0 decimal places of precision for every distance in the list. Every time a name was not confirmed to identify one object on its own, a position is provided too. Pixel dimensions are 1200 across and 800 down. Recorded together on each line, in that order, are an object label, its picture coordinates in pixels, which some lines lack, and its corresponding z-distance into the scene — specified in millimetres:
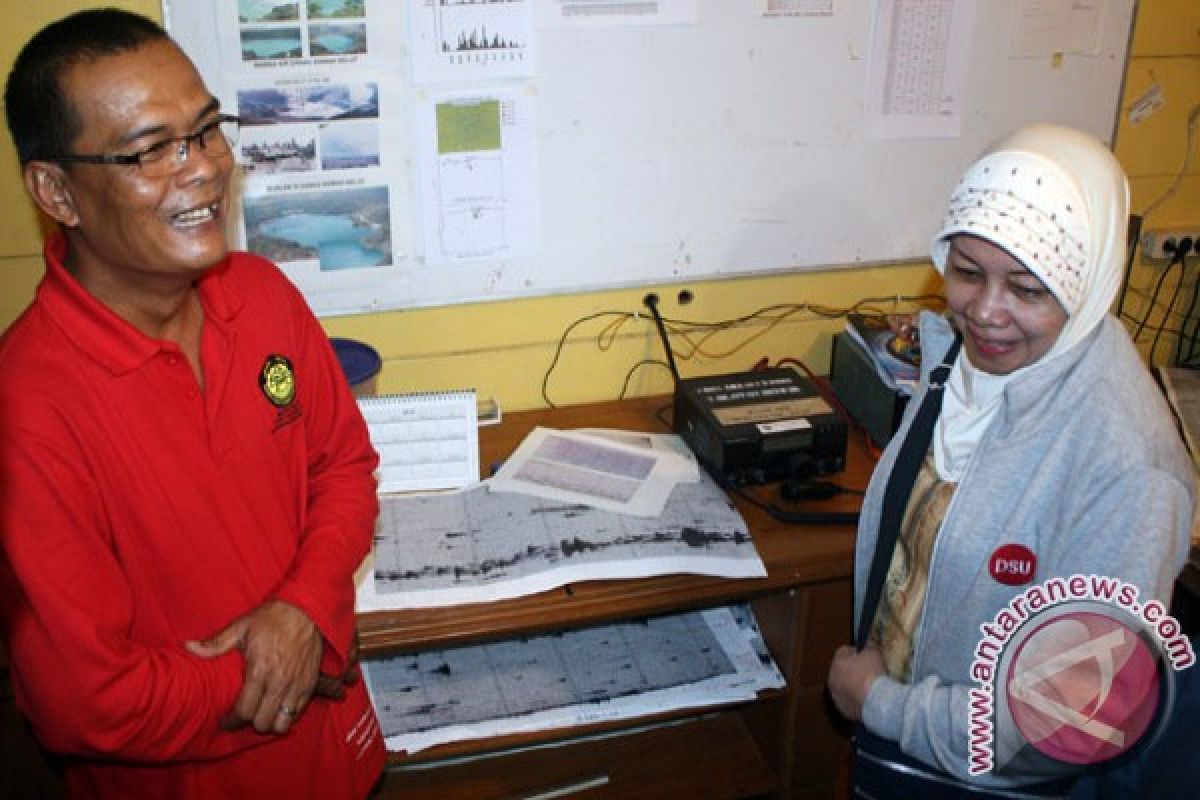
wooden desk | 1561
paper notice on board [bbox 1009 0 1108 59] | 2084
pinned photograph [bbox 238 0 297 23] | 1724
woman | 1123
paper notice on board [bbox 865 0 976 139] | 2020
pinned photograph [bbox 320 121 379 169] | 1833
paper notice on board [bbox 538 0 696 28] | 1858
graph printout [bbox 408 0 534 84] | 1810
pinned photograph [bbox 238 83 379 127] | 1781
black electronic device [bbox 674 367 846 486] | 1776
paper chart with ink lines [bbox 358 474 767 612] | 1585
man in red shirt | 1043
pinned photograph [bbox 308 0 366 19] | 1743
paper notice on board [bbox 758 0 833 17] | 1959
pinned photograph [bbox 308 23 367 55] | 1763
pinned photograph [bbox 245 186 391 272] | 1856
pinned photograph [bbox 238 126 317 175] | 1801
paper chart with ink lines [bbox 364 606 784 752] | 1729
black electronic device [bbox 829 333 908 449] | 1907
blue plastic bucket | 1833
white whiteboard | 1939
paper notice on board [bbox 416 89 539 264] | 1884
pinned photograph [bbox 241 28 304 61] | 1741
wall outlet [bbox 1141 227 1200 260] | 2295
